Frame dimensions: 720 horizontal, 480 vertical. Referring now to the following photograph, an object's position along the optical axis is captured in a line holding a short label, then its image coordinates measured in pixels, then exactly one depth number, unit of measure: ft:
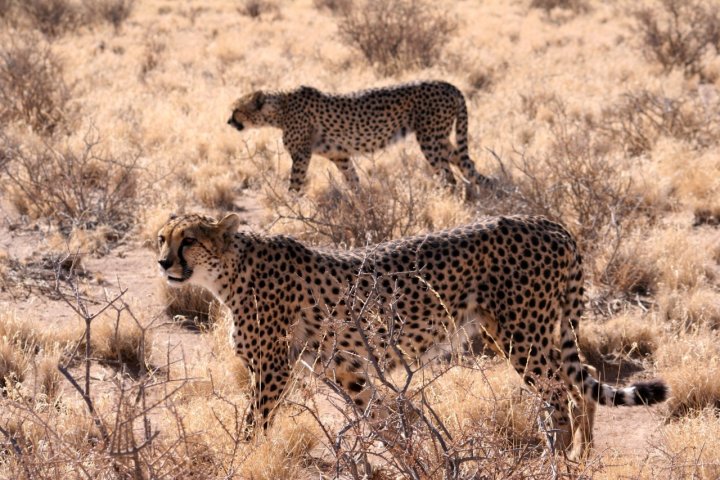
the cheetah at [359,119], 53.16
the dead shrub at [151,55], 93.56
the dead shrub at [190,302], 38.40
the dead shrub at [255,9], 140.26
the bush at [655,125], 60.23
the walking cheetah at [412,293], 26.45
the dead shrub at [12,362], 31.27
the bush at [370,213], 39.93
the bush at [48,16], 113.70
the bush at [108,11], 122.93
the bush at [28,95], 65.21
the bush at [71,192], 48.42
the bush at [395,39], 92.39
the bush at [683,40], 87.61
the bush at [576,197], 42.11
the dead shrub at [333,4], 132.44
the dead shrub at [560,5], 144.77
